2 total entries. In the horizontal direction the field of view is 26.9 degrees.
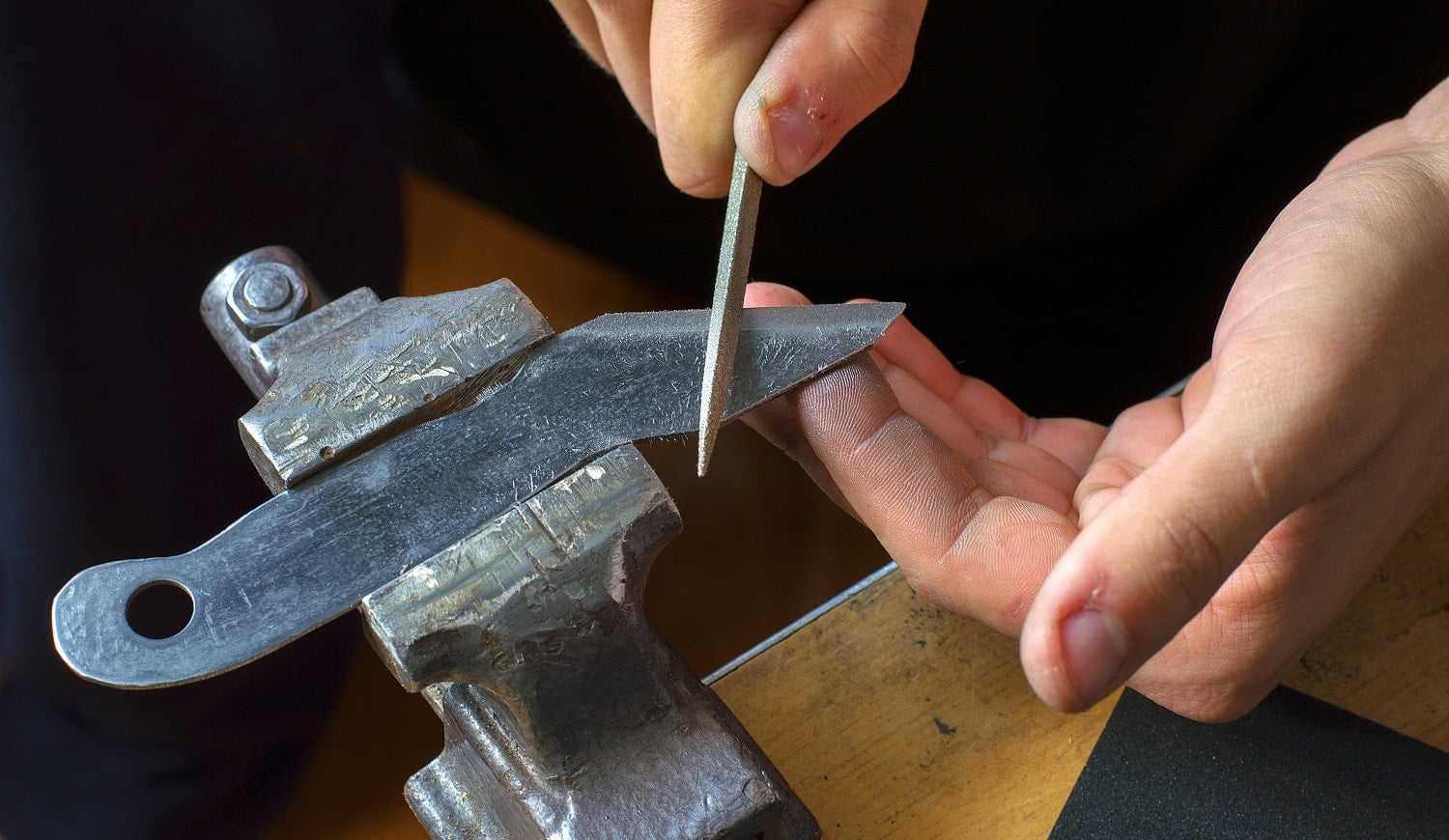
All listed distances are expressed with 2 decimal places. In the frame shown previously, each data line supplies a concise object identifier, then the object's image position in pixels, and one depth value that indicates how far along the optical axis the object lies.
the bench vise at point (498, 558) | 0.45
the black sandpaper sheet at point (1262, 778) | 0.48
